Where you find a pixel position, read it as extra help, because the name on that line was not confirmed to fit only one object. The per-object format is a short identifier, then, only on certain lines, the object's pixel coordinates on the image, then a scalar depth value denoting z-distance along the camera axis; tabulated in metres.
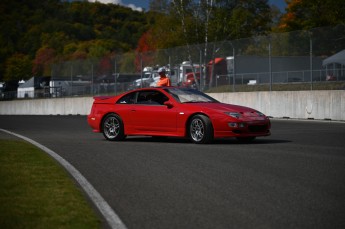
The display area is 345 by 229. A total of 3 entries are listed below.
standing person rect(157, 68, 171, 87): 19.55
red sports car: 13.64
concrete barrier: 23.16
